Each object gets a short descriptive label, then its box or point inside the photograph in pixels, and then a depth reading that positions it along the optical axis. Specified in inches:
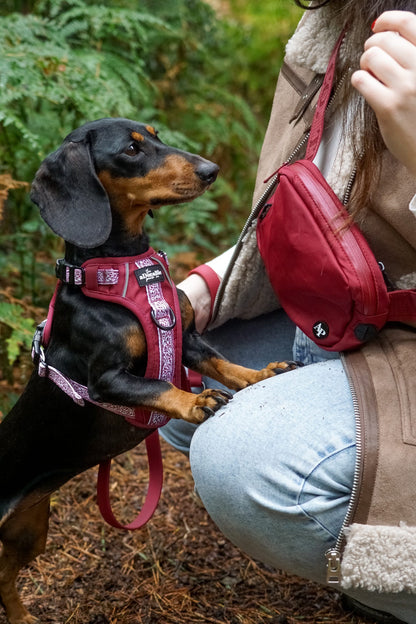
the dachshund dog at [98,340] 71.8
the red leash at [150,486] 80.6
